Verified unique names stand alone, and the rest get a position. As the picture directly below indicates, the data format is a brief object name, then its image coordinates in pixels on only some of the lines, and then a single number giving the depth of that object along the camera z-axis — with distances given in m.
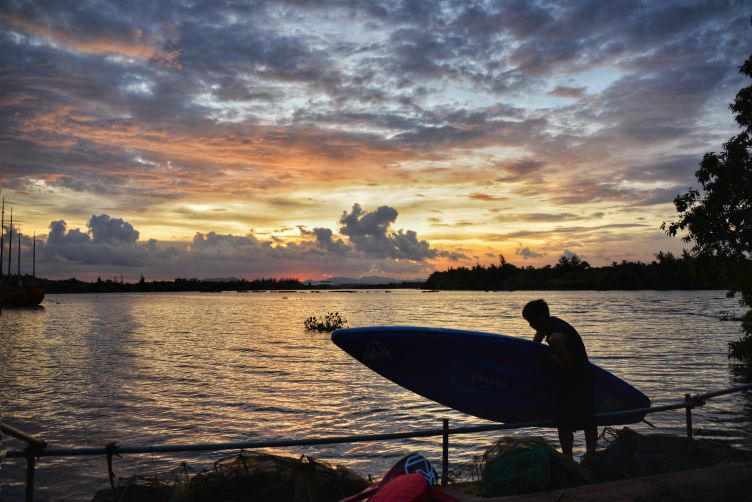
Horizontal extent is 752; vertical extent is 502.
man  7.02
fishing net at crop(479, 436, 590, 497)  6.12
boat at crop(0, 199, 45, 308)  103.25
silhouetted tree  20.70
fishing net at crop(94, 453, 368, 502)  6.10
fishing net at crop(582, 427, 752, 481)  6.79
